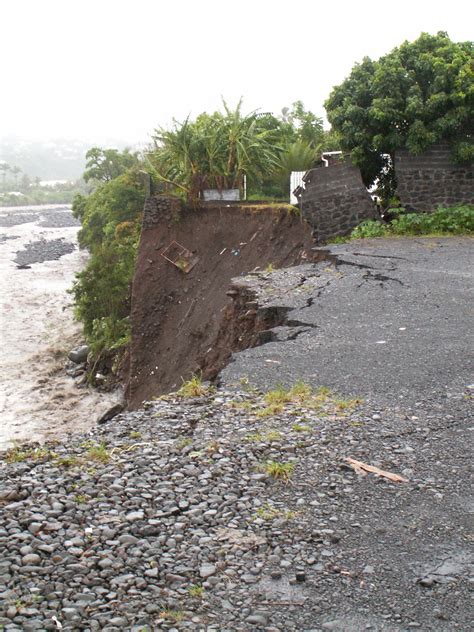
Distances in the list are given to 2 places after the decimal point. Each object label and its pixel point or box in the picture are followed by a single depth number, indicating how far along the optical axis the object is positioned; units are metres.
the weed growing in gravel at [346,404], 7.27
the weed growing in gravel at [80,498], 5.62
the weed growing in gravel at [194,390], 8.21
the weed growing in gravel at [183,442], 6.61
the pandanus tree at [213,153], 19.48
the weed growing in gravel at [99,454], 6.43
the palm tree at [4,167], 180.50
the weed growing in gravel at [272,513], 5.28
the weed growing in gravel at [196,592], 4.48
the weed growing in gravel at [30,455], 6.56
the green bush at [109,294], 24.73
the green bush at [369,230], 16.91
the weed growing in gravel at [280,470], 5.88
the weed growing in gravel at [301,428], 6.77
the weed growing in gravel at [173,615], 4.27
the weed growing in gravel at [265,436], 6.61
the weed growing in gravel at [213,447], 6.41
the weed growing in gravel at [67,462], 6.34
